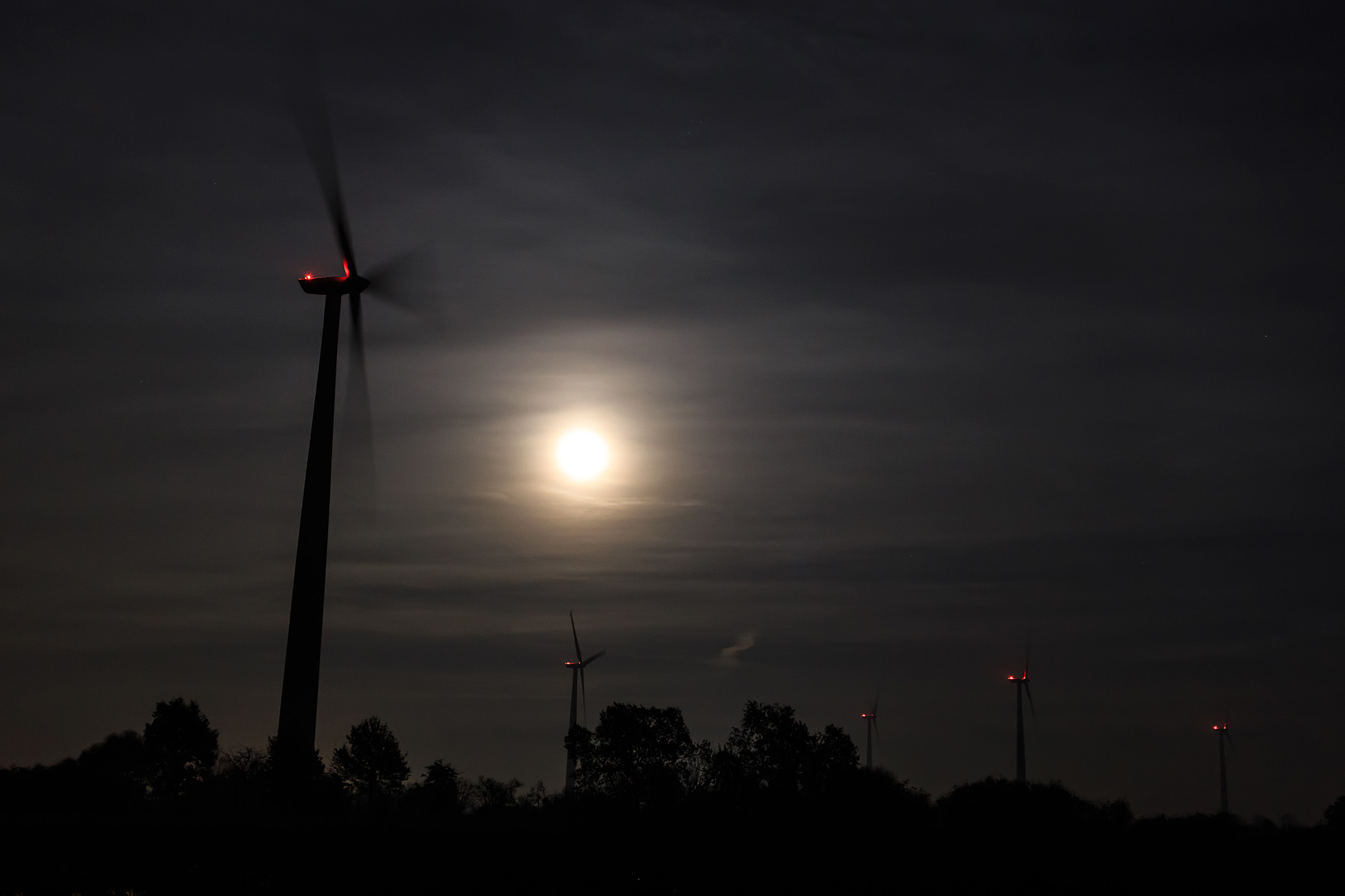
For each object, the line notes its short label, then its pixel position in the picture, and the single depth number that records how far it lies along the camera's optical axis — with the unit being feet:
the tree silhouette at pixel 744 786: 568.82
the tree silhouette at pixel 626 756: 627.46
